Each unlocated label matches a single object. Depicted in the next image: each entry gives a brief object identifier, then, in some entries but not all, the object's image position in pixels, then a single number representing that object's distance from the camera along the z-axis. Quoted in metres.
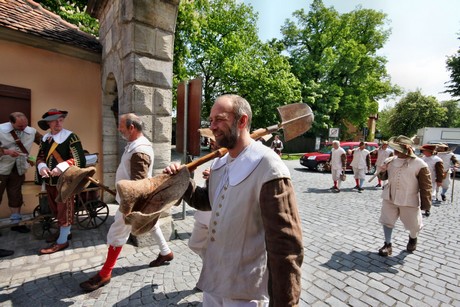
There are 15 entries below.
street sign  15.70
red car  13.86
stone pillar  3.85
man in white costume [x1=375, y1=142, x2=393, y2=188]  9.30
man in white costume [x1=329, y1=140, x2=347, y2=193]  9.03
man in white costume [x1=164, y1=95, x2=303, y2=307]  1.27
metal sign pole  4.36
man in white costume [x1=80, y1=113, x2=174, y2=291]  2.85
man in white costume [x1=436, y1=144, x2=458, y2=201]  8.35
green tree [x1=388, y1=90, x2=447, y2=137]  34.12
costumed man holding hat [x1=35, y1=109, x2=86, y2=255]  3.65
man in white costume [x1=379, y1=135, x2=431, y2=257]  4.01
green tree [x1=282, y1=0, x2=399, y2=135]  24.28
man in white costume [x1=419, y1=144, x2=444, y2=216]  7.05
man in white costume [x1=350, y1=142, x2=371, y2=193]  9.34
